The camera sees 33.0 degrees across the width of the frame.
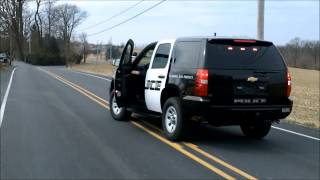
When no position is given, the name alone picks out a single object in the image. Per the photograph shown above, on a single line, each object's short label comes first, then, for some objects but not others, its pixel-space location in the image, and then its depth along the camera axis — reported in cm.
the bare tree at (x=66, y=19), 11450
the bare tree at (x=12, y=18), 8781
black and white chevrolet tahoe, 941
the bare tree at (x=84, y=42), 10525
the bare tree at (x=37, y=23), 10866
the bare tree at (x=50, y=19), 11275
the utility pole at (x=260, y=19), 2200
